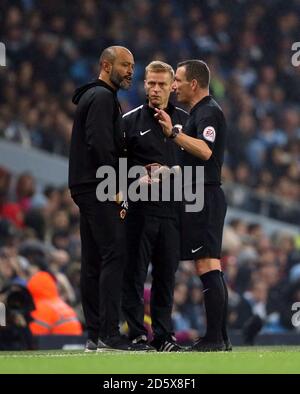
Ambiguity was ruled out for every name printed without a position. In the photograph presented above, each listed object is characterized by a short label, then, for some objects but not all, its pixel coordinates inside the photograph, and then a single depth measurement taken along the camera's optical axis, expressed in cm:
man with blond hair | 1952
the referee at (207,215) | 1944
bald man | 1859
